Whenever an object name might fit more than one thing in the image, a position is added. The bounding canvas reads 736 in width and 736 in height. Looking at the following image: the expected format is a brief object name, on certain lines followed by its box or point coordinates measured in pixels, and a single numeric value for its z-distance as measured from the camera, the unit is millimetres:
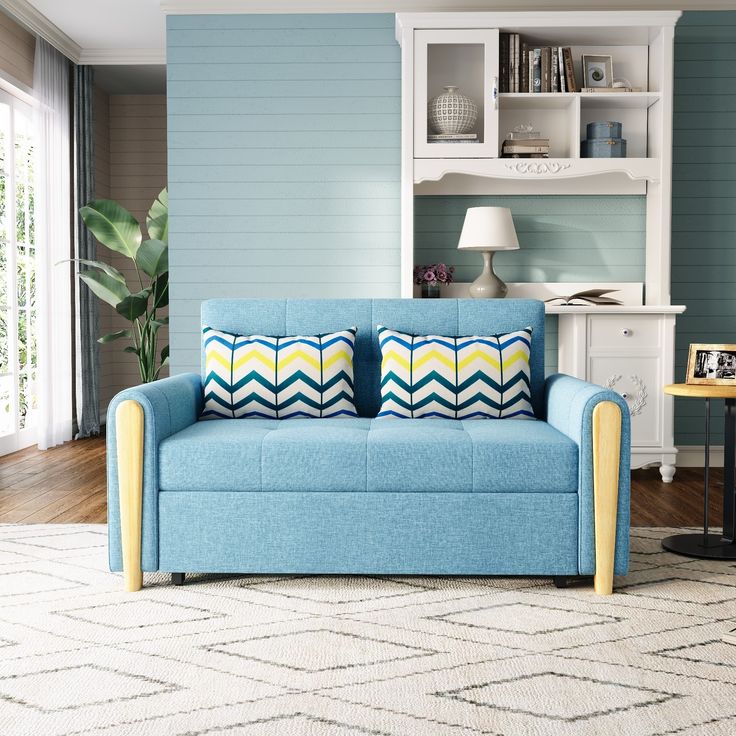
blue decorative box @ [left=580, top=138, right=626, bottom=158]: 4414
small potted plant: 4555
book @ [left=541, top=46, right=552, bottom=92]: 4395
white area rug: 1654
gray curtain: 5836
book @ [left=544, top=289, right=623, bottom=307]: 4379
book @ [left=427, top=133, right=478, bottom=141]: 4359
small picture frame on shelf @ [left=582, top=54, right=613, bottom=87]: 4512
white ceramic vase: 4340
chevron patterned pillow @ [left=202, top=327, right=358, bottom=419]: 2977
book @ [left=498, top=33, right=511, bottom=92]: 4398
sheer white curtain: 5457
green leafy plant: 5262
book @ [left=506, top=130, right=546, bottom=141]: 4480
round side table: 2812
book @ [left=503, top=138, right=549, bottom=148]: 4398
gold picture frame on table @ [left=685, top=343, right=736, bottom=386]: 2791
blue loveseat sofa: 2410
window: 5141
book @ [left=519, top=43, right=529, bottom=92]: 4395
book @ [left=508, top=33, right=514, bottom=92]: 4367
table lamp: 4312
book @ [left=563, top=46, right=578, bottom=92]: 4391
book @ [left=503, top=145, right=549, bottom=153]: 4398
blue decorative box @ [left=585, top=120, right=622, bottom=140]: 4422
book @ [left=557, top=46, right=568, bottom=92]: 4387
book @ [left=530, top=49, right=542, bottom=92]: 4387
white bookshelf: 4273
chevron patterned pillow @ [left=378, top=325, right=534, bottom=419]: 2943
